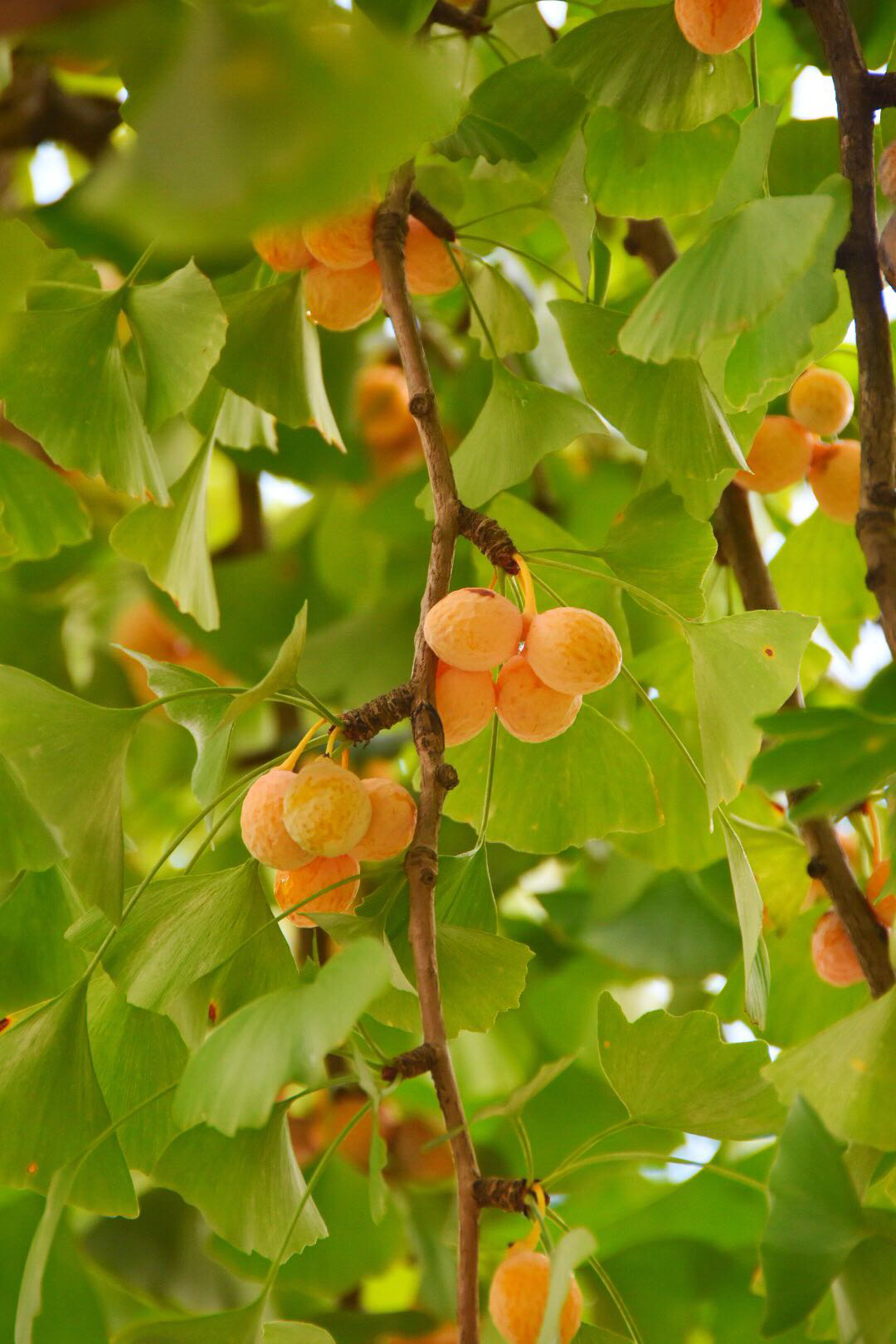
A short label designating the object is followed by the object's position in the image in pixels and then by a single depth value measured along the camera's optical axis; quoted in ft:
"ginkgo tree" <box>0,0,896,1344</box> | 4.09
